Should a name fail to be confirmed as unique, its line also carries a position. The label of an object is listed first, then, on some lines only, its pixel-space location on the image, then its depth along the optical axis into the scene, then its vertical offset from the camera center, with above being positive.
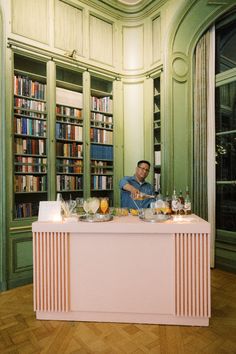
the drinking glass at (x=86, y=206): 2.36 -0.29
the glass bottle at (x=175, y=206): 2.55 -0.32
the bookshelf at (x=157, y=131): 4.02 +0.76
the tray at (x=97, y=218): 2.27 -0.40
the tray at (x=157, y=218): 2.25 -0.40
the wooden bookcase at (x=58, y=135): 3.28 +0.61
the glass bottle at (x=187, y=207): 2.54 -0.32
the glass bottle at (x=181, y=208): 2.56 -0.34
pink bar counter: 2.15 -0.86
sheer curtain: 3.75 +0.70
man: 3.32 -0.16
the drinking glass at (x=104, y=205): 2.41 -0.29
